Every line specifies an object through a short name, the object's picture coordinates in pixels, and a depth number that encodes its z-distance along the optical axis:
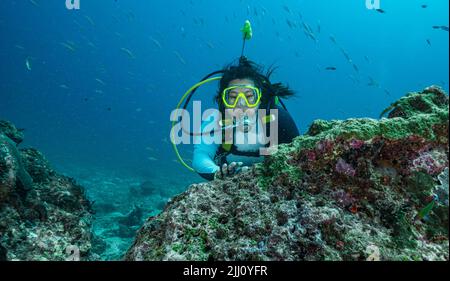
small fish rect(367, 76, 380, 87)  18.38
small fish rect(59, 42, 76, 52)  16.80
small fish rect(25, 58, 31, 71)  11.94
